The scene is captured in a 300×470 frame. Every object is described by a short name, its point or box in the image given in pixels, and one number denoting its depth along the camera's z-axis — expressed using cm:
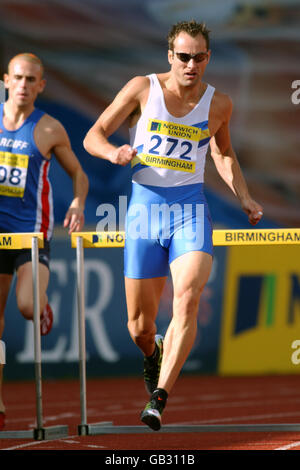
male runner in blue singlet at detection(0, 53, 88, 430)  1282
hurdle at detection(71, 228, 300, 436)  1141
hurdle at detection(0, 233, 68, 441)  1170
